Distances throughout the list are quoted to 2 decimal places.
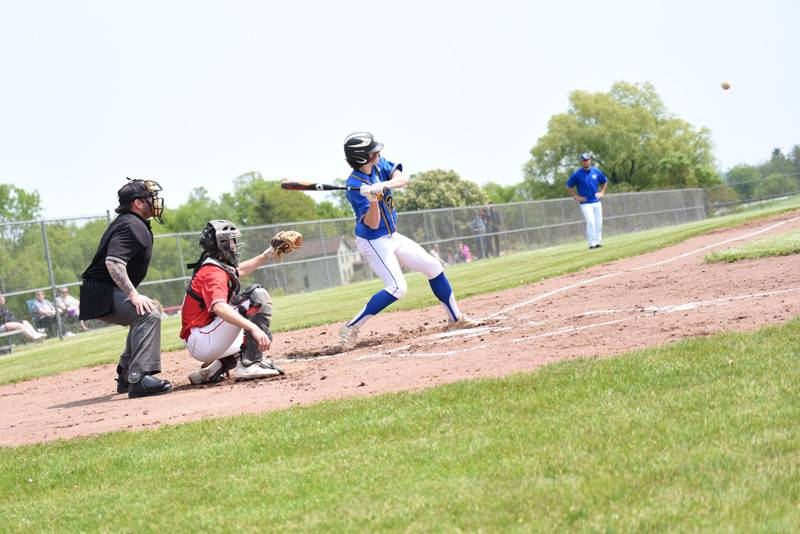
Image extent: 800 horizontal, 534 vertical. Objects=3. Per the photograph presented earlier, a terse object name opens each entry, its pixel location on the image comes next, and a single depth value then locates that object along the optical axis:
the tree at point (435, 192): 77.00
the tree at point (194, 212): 109.25
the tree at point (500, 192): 138.75
